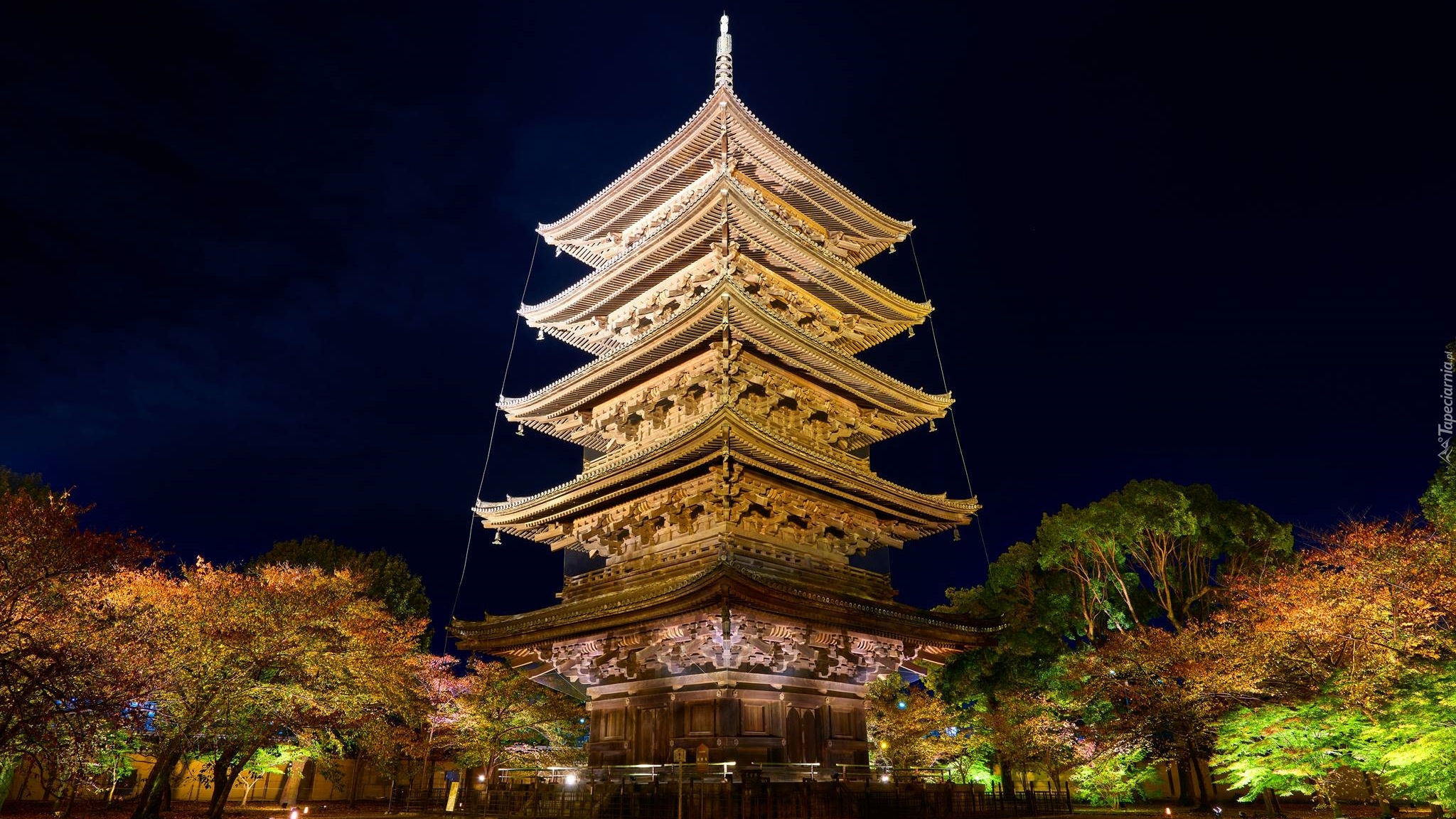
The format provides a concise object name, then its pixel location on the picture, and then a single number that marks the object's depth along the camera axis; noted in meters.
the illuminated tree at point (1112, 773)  22.02
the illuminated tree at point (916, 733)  28.80
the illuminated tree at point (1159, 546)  26.36
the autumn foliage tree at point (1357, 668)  13.61
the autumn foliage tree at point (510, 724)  23.58
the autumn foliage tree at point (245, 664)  16.14
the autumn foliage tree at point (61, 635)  10.02
